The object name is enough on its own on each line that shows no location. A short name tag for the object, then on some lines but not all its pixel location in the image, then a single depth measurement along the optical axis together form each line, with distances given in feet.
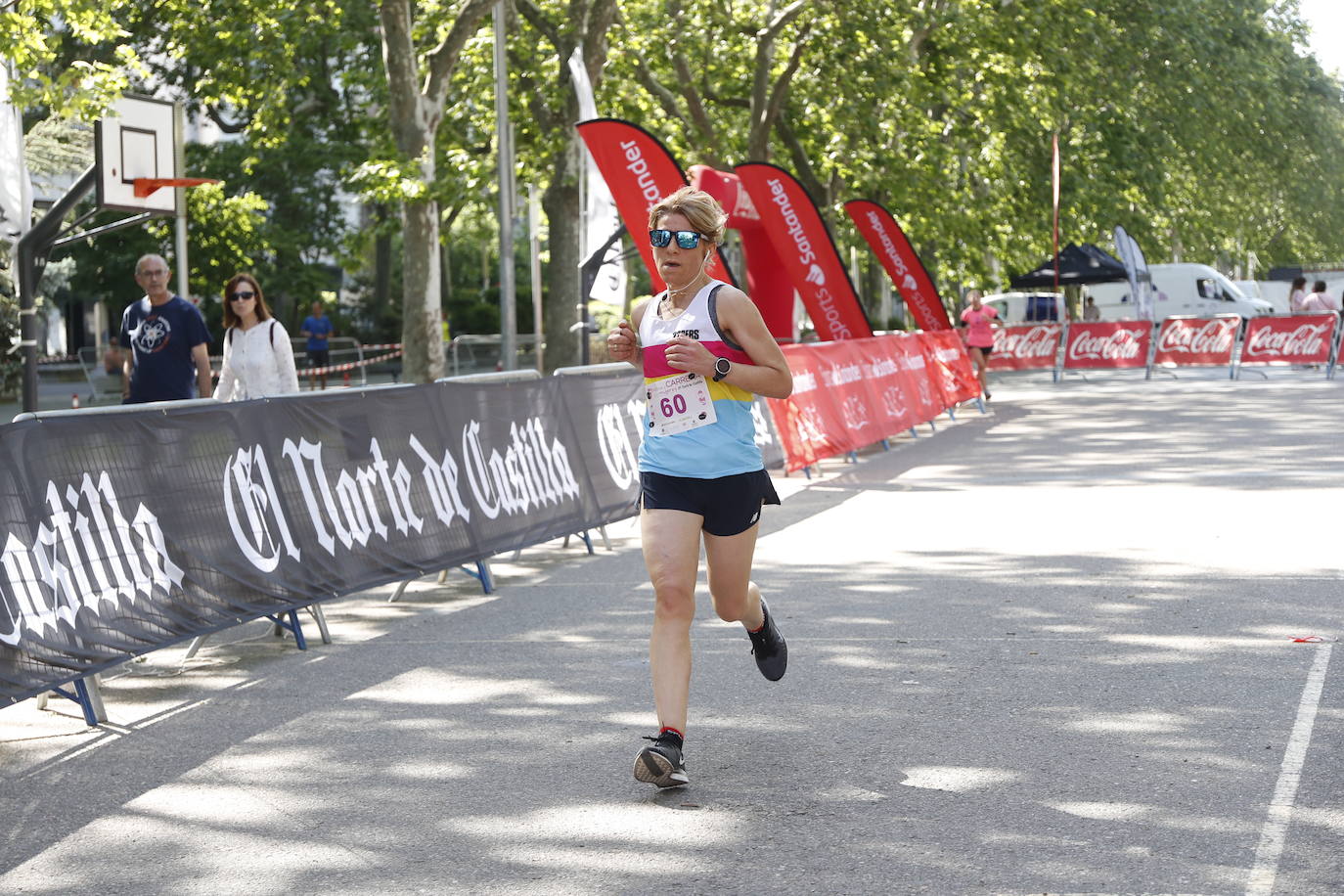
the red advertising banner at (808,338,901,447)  58.39
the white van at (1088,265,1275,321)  173.58
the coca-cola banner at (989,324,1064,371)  119.34
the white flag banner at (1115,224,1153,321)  114.21
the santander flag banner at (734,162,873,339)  74.33
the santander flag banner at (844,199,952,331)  92.99
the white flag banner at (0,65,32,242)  45.65
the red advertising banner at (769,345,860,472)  53.26
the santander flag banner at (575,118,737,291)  64.03
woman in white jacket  36.01
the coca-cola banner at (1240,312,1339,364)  105.60
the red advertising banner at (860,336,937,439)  64.28
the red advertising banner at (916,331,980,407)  77.10
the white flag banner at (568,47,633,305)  67.15
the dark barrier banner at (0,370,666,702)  22.41
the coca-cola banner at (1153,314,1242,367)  108.99
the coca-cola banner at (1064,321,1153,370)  112.06
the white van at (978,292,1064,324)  179.01
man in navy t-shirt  37.40
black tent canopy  144.66
